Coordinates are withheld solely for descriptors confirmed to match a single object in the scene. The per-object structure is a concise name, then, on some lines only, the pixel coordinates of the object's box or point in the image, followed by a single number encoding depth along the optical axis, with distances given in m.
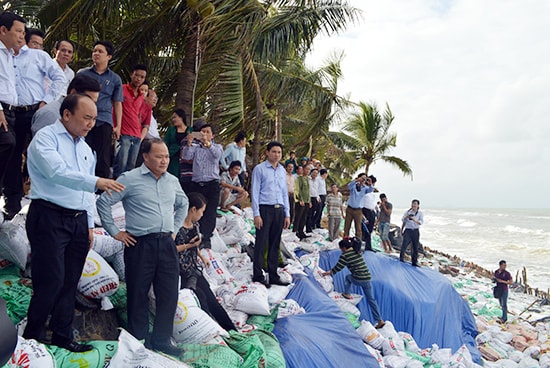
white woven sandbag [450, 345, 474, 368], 4.73
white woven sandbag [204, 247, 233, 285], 4.29
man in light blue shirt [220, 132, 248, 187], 6.33
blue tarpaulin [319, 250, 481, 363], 5.73
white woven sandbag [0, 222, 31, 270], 2.76
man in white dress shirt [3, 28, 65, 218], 3.05
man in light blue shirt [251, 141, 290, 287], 4.34
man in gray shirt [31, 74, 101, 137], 2.45
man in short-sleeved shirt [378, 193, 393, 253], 11.09
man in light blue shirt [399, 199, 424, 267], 8.05
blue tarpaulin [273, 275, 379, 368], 3.21
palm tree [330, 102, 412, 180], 17.00
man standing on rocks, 8.54
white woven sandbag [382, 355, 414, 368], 4.30
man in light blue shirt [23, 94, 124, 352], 2.00
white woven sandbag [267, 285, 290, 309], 4.01
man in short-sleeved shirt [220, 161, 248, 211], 6.25
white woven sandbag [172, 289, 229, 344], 2.79
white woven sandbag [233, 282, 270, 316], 3.67
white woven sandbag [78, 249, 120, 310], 2.78
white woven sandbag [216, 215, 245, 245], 5.49
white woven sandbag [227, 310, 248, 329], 3.50
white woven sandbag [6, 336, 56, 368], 1.85
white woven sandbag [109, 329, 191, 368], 1.90
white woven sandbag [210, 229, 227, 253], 5.04
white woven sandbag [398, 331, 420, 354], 4.97
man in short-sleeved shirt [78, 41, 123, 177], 3.56
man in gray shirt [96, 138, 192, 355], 2.47
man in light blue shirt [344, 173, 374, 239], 8.01
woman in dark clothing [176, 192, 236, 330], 3.21
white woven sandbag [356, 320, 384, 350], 4.66
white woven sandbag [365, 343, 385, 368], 4.11
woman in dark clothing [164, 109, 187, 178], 4.88
